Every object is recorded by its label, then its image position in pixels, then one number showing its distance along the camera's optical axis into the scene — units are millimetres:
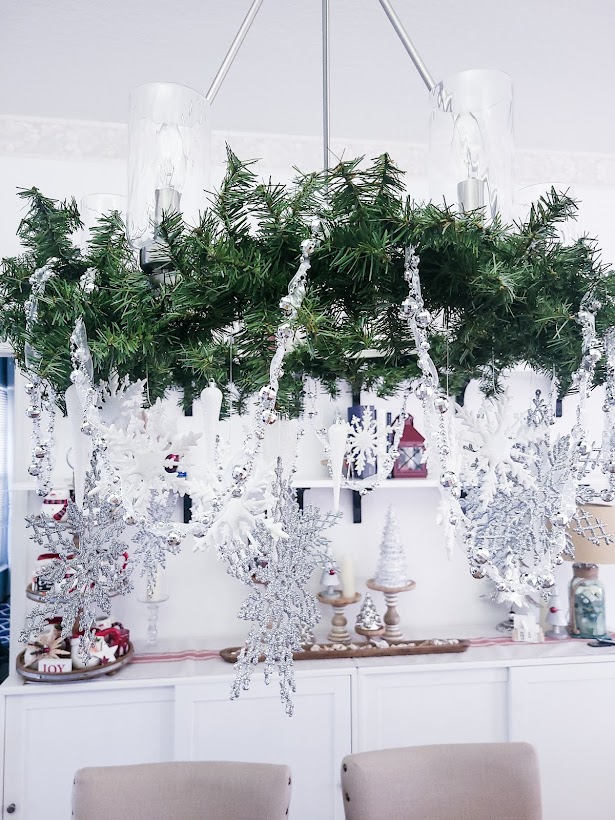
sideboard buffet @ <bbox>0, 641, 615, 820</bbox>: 1928
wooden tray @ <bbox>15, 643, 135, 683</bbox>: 1931
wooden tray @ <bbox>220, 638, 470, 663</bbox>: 2135
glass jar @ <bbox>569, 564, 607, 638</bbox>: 2352
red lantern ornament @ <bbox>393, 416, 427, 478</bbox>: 2373
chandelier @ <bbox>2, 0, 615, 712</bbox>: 492
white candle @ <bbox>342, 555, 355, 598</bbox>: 2332
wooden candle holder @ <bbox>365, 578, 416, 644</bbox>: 2277
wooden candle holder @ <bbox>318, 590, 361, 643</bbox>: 2264
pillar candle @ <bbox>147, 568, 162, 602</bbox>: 2230
